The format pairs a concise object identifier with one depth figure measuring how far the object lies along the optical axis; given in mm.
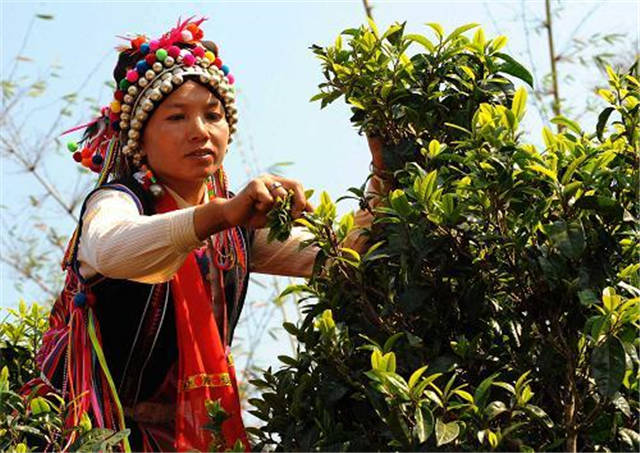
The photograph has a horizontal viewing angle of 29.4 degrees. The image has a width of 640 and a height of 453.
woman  2900
